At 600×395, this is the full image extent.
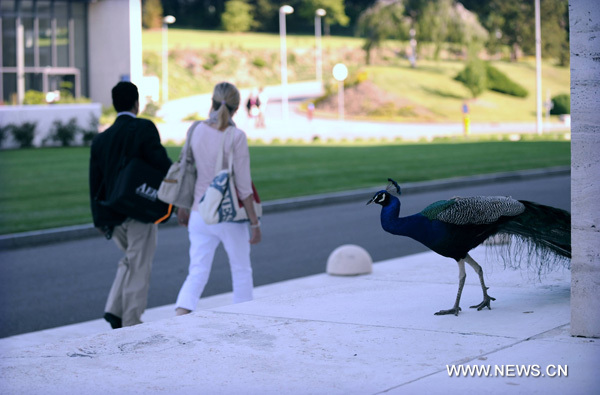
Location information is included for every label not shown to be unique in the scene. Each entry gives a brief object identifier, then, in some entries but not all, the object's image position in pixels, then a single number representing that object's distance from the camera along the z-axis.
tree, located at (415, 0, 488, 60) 60.22
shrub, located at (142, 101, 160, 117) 41.54
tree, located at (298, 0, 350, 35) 77.75
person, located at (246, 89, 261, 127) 45.94
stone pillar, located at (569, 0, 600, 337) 5.32
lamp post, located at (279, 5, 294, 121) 52.48
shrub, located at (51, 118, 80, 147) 31.45
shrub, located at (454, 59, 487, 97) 57.25
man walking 6.93
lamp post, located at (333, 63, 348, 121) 53.02
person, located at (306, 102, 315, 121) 50.47
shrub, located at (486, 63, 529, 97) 61.29
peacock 5.74
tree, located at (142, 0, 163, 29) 83.25
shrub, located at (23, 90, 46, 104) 42.35
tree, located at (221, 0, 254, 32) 84.25
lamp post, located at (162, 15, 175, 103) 61.00
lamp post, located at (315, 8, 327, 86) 74.66
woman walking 6.63
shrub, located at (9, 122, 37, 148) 30.20
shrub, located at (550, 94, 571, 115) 57.38
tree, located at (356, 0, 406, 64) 60.22
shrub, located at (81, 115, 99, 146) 32.09
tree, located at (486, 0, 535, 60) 75.19
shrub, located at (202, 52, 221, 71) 71.35
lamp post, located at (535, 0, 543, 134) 43.66
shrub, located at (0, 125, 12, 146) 29.86
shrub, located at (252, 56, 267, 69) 74.25
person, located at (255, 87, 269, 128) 46.06
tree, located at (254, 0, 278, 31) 86.00
